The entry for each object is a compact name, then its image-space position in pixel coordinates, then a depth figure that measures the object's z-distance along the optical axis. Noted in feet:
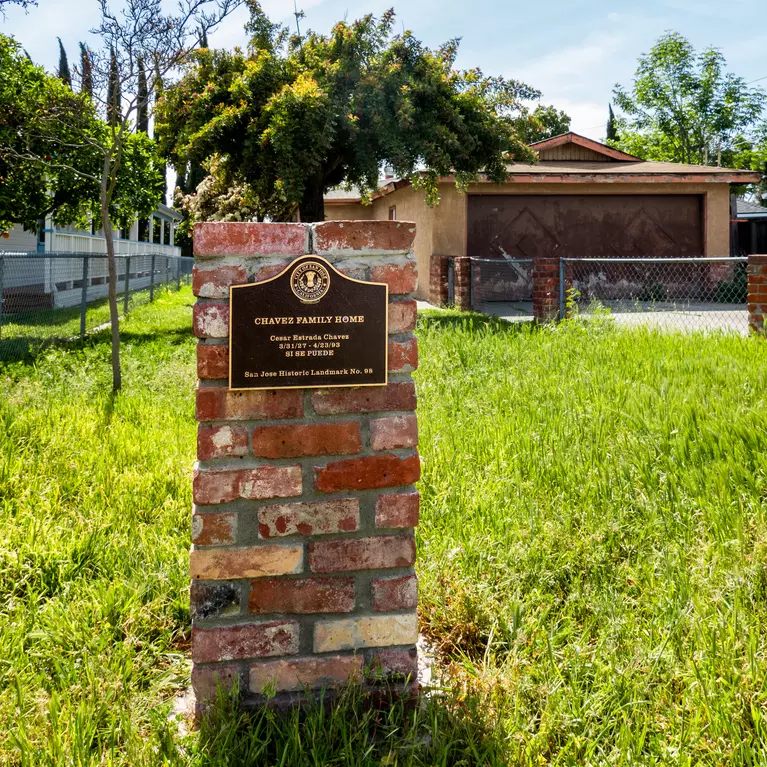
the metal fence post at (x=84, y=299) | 33.78
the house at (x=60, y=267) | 39.14
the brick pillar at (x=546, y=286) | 33.24
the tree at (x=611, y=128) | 143.13
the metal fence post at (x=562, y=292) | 31.96
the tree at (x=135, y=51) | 24.59
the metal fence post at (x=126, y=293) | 44.88
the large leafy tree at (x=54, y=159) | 28.94
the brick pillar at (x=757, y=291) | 24.49
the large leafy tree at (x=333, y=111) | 39.86
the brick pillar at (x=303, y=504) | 7.61
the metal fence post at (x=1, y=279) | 27.84
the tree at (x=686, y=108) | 112.68
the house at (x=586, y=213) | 54.08
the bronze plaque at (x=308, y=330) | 7.59
